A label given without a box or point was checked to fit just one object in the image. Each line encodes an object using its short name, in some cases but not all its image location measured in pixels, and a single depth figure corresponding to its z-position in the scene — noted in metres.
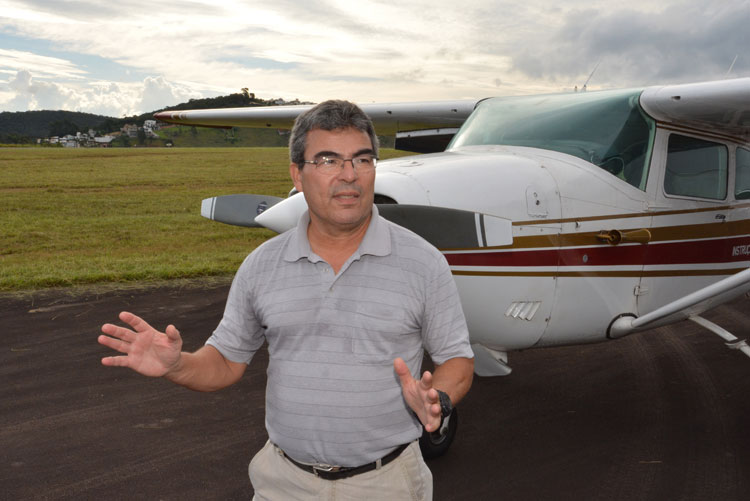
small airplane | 3.53
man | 2.01
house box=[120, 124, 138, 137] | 120.01
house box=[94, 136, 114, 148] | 103.55
